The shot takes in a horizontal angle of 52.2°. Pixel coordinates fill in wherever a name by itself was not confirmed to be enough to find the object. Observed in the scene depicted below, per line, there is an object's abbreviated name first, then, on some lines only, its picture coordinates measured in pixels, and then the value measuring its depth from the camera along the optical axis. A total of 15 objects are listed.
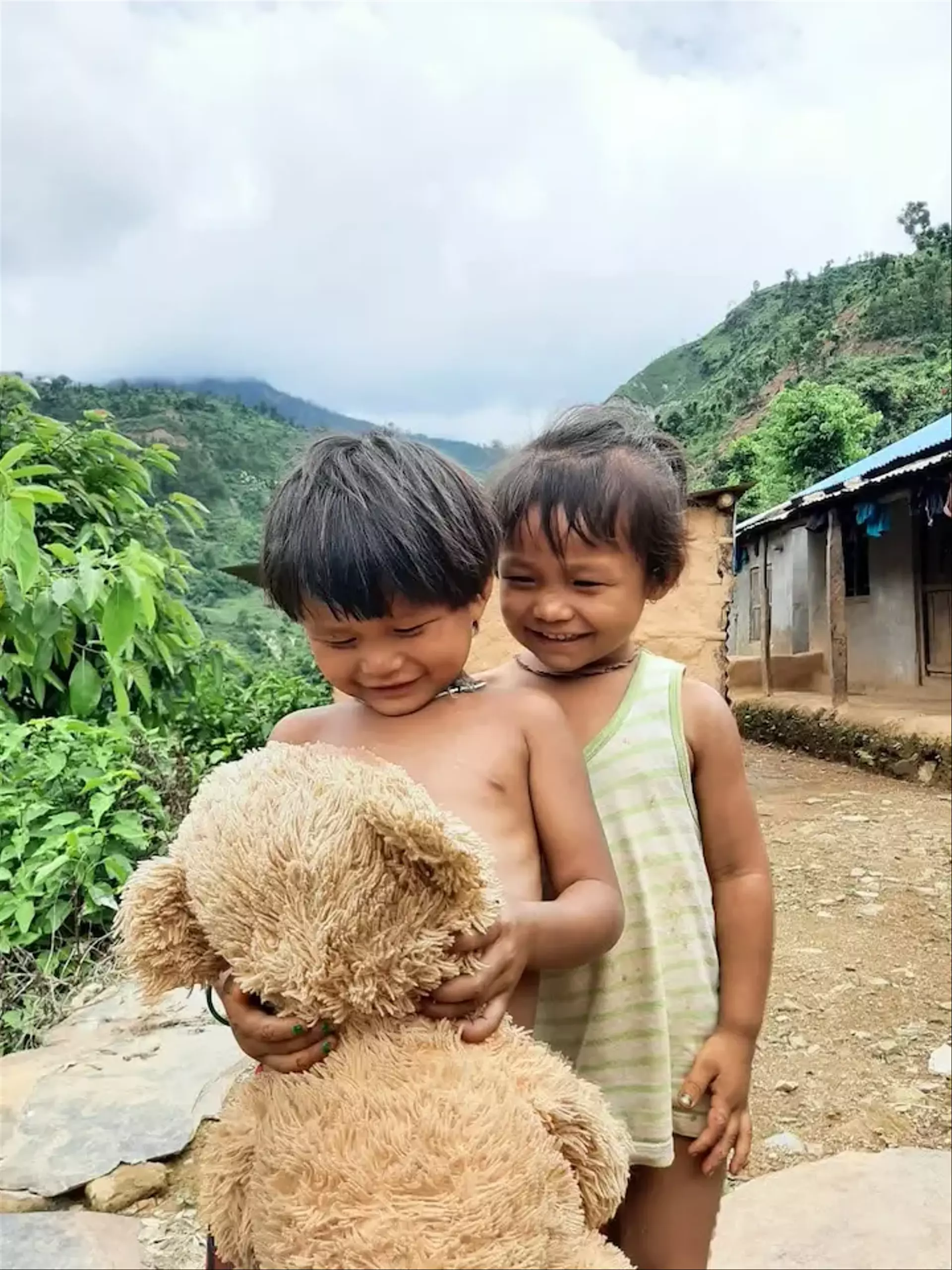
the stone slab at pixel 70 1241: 1.50
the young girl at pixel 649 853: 0.75
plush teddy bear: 0.49
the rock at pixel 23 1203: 1.61
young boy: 0.62
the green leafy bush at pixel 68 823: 2.23
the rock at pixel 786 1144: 2.25
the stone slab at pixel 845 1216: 1.77
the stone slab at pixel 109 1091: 1.67
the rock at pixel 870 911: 3.75
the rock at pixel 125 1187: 1.63
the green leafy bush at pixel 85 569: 2.42
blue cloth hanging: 5.27
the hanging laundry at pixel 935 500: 4.72
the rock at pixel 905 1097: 2.46
